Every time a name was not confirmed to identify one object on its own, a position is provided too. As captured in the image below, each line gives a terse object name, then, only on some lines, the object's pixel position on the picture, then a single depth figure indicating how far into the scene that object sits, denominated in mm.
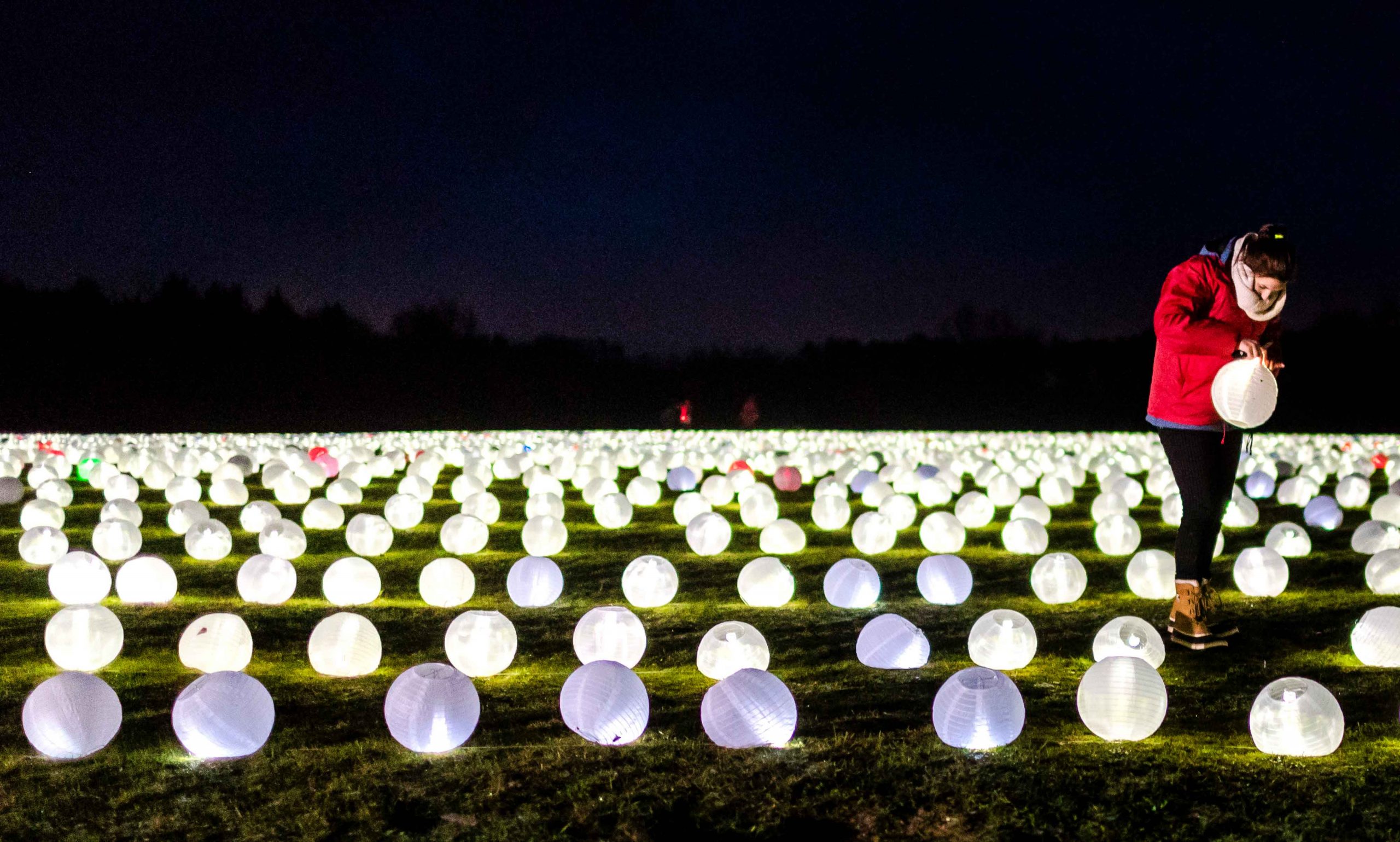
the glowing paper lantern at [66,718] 3645
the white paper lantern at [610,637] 4676
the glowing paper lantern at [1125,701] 3760
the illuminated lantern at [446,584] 6156
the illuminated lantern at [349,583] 6059
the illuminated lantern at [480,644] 4691
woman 4699
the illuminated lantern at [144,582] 6152
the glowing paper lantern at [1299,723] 3609
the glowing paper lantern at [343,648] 4734
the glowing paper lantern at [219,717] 3576
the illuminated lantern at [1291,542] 7484
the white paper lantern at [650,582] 6066
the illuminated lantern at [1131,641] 4598
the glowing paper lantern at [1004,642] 4758
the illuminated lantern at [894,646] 4789
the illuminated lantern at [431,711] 3666
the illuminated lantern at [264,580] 6121
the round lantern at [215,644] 4816
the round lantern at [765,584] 6145
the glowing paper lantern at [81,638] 4828
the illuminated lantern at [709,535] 7672
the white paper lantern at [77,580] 6027
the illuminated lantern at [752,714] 3637
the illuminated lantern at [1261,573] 6238
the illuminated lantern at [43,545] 7059
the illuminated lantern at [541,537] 7500
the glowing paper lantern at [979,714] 3645
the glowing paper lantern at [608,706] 3707
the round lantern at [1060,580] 6137
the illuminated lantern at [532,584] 6234
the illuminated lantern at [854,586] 6090
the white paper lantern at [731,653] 4566
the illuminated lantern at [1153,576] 6176
